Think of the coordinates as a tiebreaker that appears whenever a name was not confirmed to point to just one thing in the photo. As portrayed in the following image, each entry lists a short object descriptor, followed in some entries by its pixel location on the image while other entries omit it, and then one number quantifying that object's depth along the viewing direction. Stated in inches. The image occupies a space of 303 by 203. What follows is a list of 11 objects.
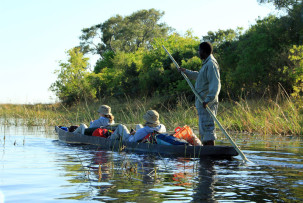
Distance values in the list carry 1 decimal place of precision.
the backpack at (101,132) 466.0
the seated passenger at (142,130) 386.0
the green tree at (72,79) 1701.5
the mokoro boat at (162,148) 341.9
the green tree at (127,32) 2225.6
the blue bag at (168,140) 369.4
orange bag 374.3
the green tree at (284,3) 1126.4
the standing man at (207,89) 335.9
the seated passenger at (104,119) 471.2
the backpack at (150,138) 390.6
